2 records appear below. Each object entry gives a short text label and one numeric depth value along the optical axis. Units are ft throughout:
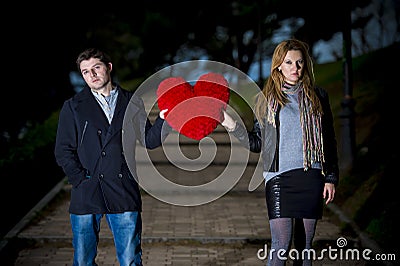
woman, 31.48
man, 32.32
